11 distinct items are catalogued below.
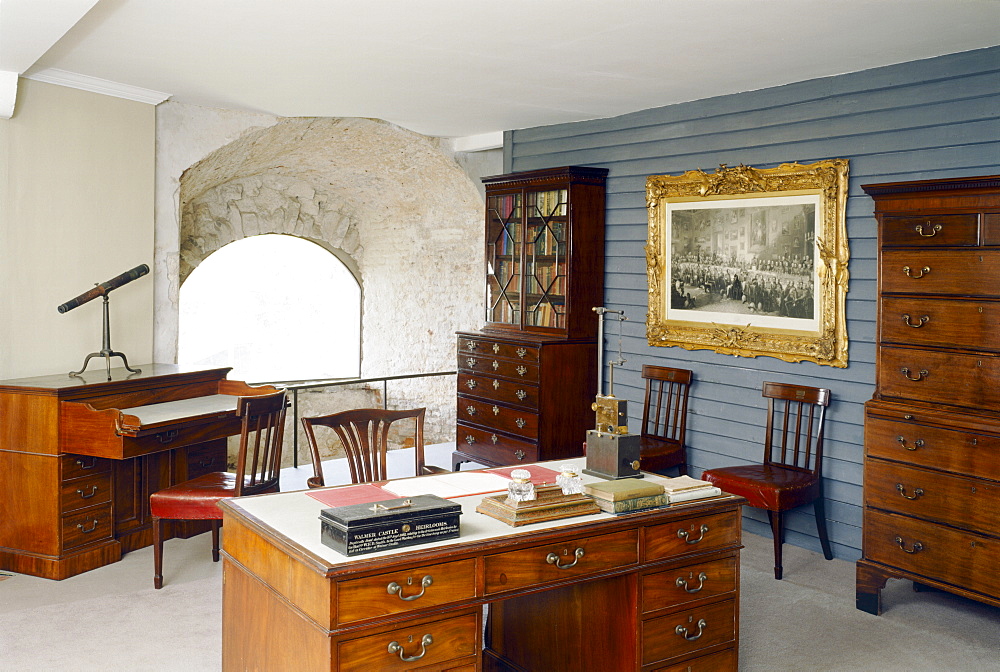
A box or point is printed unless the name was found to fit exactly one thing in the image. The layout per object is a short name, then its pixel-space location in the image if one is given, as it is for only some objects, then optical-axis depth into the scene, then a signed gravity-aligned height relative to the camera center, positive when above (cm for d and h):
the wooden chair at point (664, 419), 477 -60
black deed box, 203 -52
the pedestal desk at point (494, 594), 199 -74
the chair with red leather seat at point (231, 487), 370 -79
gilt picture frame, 437 +38
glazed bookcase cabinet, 549 -2
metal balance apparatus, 267 -39
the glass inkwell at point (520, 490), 233 -48
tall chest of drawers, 328 -29
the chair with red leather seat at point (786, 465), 406 -76
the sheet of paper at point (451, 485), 262 -54
